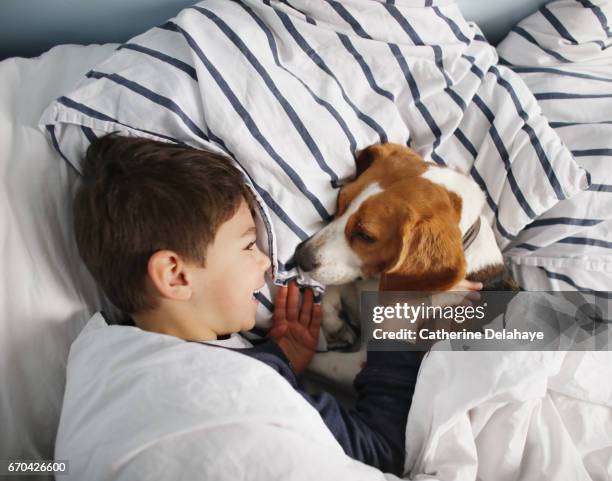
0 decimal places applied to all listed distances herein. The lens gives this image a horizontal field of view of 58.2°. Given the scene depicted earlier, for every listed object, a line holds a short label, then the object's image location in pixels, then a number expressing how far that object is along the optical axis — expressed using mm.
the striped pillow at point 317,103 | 1095
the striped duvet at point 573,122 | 1244
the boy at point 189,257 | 981
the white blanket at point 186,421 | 806
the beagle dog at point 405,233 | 1102
